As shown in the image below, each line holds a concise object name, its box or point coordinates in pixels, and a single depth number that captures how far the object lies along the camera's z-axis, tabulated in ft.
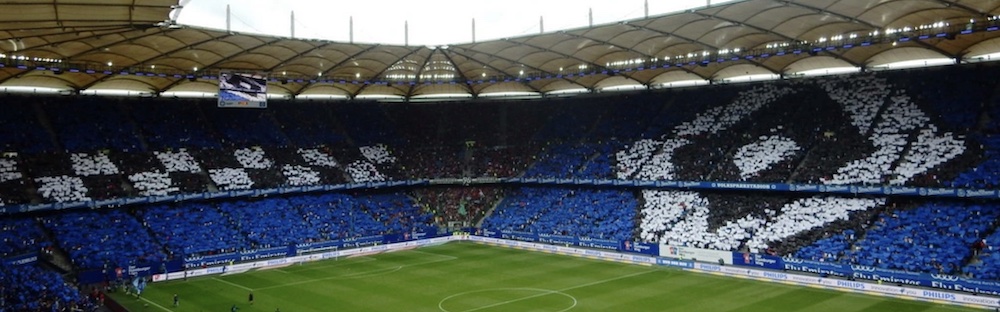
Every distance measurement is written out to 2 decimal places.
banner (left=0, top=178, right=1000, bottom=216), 124.67
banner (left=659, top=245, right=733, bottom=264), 135.85
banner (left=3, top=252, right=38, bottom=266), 120.45
